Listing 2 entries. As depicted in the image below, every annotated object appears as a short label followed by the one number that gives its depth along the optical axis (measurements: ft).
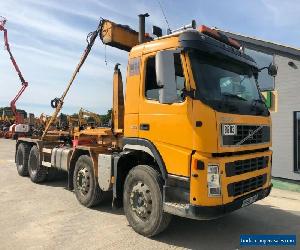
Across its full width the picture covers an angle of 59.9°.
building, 27.11
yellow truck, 11.82
